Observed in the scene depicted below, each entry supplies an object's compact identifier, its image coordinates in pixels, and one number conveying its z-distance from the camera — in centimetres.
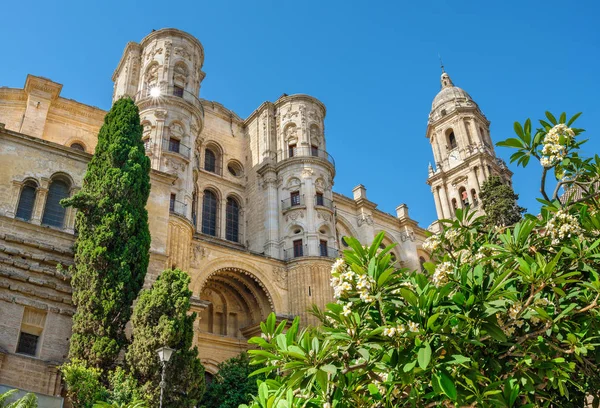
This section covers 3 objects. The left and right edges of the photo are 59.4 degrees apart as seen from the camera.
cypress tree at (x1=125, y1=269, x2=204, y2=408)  1280
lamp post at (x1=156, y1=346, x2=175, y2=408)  1070
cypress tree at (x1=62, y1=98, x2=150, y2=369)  1332
